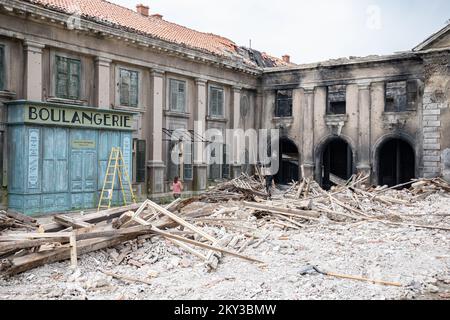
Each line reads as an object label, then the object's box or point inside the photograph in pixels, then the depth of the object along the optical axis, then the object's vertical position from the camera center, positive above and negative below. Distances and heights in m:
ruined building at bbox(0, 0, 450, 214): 14.90 +2.49
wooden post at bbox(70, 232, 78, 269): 8.00 -1.61
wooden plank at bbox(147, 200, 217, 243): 9.51 -1.31
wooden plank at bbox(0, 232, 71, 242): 8.08 -1.34
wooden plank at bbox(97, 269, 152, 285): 7.54 -1.92
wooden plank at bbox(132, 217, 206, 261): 8.71 -1.64
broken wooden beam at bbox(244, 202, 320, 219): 12.91 -1.39
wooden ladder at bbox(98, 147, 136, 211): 16.56 -0.63
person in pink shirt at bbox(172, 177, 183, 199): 18.22 -1.06
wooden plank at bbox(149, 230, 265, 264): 8.73 -1.65
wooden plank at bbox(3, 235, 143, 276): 7.58 -1.63
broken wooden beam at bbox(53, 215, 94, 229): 9.48 -1.29
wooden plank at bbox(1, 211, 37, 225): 11.32 -1.42
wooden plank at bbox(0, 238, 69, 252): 7.75 -1.42
